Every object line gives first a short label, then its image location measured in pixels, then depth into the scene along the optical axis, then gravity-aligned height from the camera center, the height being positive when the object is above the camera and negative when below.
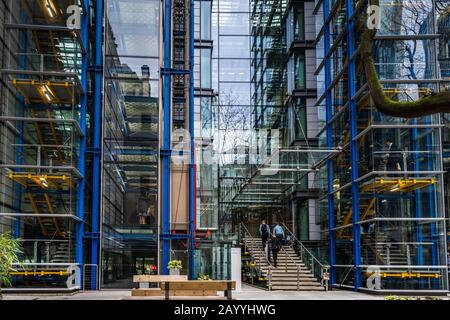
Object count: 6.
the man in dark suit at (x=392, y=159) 20.72 +2.66
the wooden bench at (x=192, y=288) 14.30 -0.99
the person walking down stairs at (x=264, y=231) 25.03 +0.46
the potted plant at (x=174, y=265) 20.64 -0.69
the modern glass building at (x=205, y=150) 20.66 +3.45
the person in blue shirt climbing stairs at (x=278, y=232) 24.27 +0.41
